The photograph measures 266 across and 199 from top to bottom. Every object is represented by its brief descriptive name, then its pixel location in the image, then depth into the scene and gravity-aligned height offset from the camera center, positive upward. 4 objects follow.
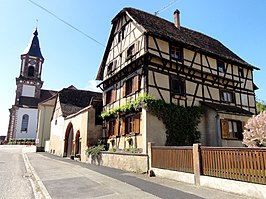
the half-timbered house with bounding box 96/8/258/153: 16.55 +5.19
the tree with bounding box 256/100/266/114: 31.49 +5.20
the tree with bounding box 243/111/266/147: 13.20 +0.56
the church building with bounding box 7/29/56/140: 56.25 +12.14
